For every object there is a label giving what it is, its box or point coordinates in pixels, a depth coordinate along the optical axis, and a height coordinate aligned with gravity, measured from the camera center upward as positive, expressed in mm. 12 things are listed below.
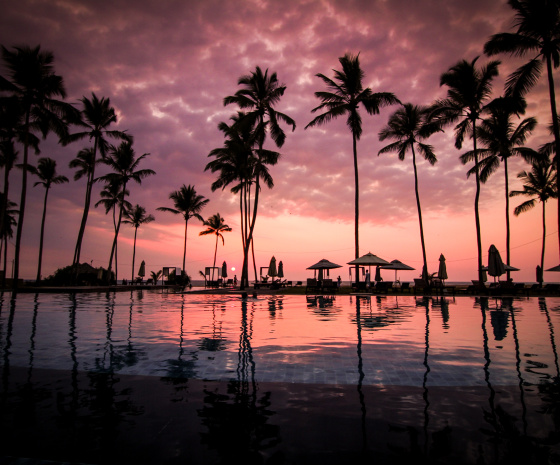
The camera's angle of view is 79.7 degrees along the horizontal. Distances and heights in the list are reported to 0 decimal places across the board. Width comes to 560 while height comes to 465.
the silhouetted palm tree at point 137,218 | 49750 +8209
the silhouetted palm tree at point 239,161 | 30062 +10281
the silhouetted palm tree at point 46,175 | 35406 +10550
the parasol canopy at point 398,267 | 30581 +654
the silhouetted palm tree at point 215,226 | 49406 +6989
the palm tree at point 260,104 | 26422 +13393
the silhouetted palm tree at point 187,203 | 44469 +9389
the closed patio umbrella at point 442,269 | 28516 +452
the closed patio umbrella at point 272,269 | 35841 +500
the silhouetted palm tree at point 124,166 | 36250 +11599
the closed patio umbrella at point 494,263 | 21516 +739
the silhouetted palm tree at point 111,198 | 40938 +9231
